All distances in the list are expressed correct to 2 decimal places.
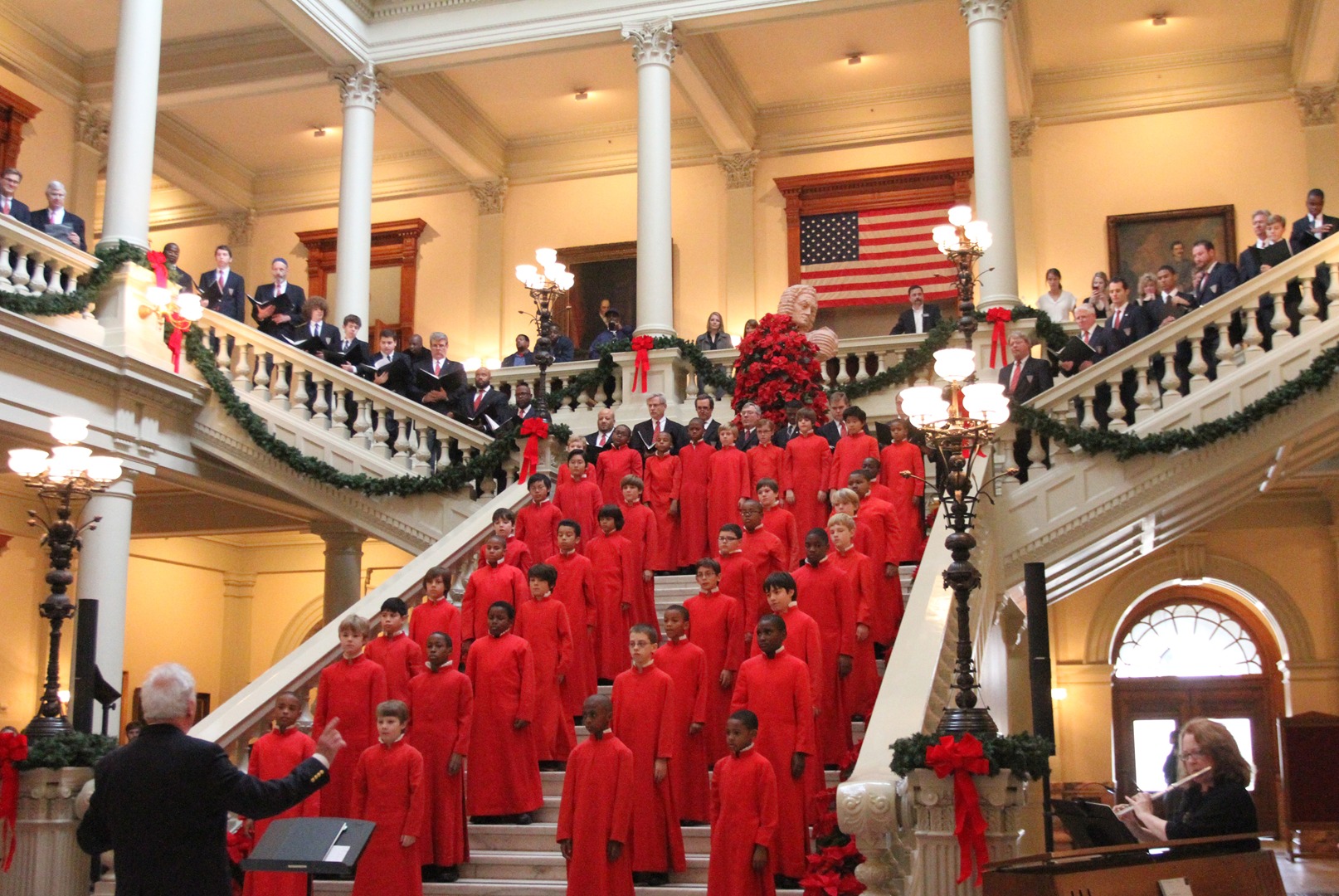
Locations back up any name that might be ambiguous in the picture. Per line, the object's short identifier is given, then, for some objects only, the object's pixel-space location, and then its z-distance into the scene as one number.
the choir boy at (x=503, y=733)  9.31
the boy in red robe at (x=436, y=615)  10.52
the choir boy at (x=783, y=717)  8.24
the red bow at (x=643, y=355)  16.16
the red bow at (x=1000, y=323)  14.96
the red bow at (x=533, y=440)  13.83
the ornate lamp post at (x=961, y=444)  7.07
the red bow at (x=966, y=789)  6.70
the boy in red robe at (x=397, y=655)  9.88
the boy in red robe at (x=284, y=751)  8.93
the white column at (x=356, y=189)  17.97
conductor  5.09
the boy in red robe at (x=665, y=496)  12.61
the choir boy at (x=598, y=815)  8.05
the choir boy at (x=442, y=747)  8.83
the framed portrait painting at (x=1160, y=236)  19.86
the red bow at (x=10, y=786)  8.67
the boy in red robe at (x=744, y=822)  7.62
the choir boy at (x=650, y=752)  8.32
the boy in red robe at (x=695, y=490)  12.64
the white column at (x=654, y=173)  17.17
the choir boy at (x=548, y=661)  9.87
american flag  20.53
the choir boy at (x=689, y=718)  9.07
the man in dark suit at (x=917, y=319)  16.53
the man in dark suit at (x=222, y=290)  15.80
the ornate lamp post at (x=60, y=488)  8.97
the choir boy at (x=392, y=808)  8.34
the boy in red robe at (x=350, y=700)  9.37
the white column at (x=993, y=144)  15.66
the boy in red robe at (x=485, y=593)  10.62
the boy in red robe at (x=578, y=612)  10.62
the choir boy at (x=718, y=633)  9.67
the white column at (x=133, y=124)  14.24
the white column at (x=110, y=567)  13.17
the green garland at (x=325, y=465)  14.30
